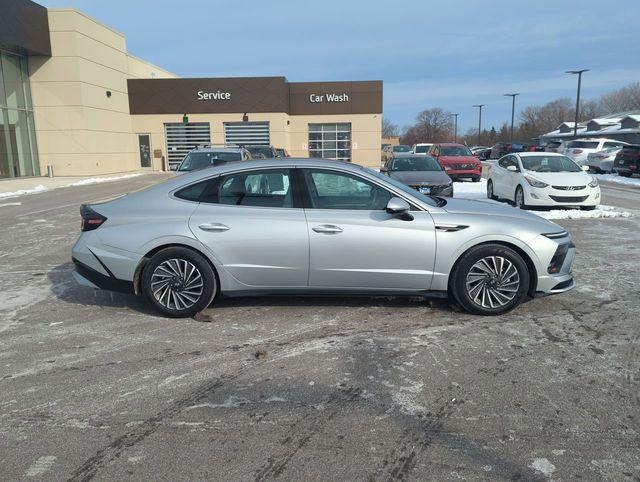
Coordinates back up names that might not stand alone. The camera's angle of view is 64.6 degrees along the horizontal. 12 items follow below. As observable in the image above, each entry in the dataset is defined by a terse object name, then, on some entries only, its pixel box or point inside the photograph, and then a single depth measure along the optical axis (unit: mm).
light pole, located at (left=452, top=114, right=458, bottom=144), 88675
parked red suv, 21188
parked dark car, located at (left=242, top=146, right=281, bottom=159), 21006
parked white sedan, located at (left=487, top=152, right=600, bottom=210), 12047
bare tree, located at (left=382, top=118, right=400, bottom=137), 127431
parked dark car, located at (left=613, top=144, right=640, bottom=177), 23156
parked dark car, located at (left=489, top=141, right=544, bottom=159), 38094
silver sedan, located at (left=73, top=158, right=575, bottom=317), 4879
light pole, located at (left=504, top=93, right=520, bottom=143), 61256
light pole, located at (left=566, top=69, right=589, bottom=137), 41844
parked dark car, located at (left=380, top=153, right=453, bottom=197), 12094
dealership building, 27047
